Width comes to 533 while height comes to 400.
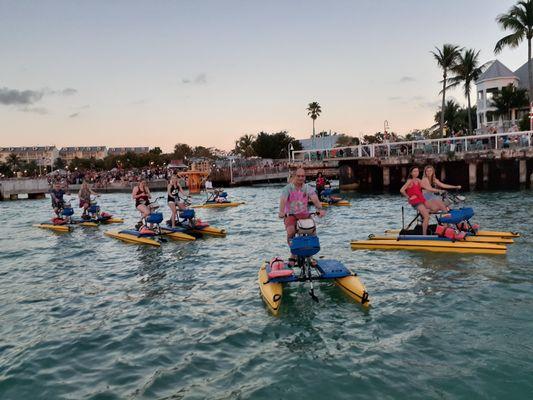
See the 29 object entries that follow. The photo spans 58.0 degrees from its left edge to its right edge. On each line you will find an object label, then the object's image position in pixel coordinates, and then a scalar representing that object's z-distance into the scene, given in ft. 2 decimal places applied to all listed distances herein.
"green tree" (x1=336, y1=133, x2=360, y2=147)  414.49
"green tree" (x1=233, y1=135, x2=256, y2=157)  420.77
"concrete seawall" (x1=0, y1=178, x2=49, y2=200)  202.90
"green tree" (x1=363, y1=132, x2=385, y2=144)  350.13
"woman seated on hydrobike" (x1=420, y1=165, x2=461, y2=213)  45.57
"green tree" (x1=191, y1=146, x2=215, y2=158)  452.35
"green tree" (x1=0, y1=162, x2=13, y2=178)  446.97
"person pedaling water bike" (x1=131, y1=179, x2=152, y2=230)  59.36
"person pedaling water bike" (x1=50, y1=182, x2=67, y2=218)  79.46
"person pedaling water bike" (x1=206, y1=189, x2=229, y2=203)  111.04
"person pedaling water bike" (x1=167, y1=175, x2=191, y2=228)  59.93
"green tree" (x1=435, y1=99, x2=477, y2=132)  283.18
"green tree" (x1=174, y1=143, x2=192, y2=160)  418.08
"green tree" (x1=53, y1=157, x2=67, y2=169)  597.28
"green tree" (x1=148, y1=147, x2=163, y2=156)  415.68
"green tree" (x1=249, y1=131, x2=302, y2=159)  338.75
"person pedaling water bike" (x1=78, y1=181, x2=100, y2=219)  77.79
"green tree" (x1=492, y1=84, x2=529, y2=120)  184.24
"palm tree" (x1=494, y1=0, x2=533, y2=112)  151.94
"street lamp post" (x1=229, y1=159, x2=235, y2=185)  216.33
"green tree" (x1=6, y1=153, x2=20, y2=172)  499.26
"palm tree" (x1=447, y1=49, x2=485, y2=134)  202.18
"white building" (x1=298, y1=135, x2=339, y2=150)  315.17
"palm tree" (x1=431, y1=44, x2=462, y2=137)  194.39
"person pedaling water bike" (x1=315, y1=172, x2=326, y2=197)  90.89
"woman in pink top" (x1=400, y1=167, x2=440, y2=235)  44.73
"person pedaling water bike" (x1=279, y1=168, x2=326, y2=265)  32.48
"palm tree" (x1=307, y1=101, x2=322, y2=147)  349.41
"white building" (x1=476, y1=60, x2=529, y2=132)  198.29
